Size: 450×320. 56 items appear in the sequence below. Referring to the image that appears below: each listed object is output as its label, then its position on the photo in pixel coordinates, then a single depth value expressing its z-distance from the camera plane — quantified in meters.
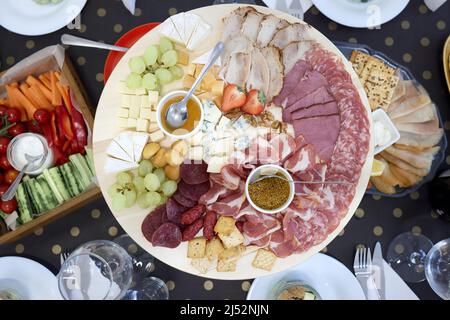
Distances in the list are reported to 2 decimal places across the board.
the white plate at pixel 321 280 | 1.28
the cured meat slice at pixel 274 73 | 1.22
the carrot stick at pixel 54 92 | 1.36
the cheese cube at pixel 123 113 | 1.21
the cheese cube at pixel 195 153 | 1.19
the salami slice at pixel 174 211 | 1.17
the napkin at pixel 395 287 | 1.31
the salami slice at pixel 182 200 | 1.18
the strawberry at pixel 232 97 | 1.20
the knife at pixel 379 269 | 1.31
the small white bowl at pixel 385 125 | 1.28
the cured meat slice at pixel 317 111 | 1.20
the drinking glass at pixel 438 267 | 1.27
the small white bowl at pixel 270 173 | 1.15
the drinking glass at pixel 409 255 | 1.33
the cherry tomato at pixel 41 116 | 1.33
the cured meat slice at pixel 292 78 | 1.23
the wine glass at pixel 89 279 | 1.15
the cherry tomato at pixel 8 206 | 1.28
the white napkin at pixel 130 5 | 1.40
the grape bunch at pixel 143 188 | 1.16
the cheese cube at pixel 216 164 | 1.18
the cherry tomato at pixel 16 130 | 1.35
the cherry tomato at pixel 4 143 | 1.32
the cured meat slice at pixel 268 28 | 1.24
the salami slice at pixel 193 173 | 1.17
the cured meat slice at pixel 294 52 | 1.23
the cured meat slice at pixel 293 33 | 1.24
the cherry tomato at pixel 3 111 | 1.33
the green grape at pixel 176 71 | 1.22
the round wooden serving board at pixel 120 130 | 1.20
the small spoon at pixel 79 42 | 1.23
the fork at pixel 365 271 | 1.31
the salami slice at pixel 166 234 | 1.16
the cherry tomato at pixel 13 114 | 1.33
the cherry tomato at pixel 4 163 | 1.33
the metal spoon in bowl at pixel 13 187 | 1.26
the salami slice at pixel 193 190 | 1.18
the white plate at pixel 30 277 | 1.29
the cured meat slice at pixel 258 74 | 1.22
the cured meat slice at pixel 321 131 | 1.21
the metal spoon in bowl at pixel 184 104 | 1.16
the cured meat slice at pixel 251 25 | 1.23
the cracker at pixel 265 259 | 1.19
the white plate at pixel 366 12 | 1.37
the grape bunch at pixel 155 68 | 1.20
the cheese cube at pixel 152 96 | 1.20
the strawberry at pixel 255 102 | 1.21
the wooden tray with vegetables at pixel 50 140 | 1.31
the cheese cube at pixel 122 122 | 1.21
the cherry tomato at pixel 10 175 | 1.34
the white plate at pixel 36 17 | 1.36
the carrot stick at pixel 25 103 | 1.34
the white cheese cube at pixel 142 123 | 1.20
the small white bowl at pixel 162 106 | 1.17
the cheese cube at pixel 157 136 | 1.19
